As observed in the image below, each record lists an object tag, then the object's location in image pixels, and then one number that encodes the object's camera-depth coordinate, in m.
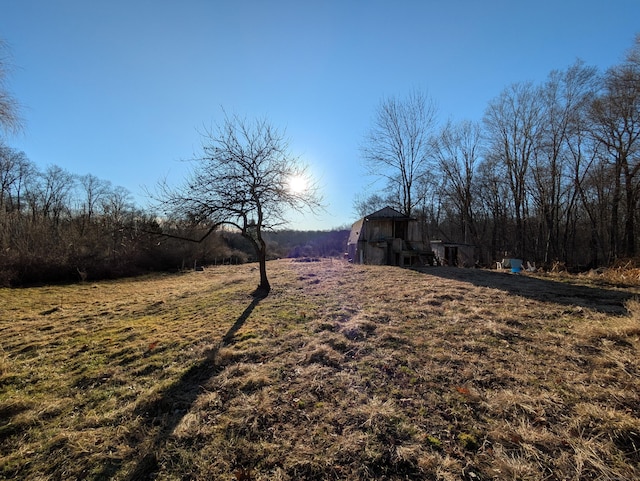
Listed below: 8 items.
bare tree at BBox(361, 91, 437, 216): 21.62
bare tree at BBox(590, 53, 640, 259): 13.45
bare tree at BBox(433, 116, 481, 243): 25.19
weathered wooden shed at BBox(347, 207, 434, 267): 16.67
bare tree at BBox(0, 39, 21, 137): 6.92
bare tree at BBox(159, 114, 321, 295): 8.02
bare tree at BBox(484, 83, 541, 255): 20.70
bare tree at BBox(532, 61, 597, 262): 17.75
